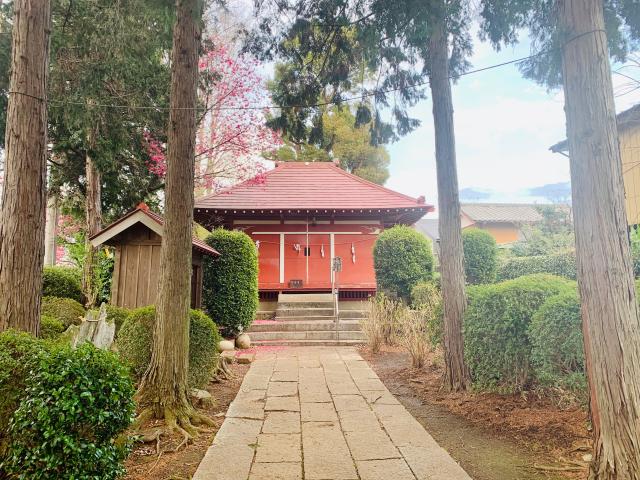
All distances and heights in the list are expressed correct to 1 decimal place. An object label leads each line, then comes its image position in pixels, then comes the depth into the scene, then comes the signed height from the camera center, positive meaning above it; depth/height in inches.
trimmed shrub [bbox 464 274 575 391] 157.8 -17.5
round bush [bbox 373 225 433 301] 404.2 +28.6
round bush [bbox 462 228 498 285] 436.1 +35.3
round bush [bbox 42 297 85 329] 278.1 -10.2
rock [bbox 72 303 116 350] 148.6 -13.8
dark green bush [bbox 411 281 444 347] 214.4 -11.4
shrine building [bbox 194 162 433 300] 492.4 +75.4
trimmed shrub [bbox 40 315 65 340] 219.5 -18.4
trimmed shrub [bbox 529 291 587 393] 131.1 -19.7
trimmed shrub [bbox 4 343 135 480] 79.4 -26.4
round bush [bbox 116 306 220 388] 170.6 -22.4
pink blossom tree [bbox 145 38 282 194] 411.2 +194.4
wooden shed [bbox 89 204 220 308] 255.3 +24.1
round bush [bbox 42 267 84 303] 347.6 +9.9
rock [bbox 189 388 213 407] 171.9 -46.3
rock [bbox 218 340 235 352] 307.3 -41.8
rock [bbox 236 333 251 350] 333.1 -42.0
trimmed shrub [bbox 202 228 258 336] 340.8 +7.7
